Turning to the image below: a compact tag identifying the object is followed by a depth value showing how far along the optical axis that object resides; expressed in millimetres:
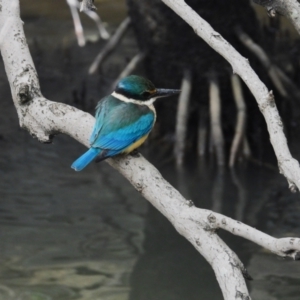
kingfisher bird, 7219
